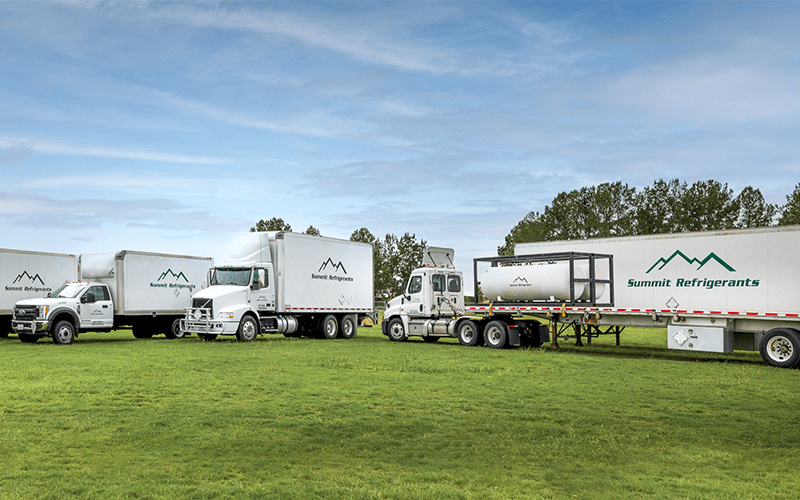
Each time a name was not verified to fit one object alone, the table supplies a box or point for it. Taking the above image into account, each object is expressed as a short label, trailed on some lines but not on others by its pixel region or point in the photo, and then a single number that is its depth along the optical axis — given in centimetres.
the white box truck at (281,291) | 2758
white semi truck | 2650
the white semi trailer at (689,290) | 1898
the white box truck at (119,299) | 2633
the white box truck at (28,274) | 2861
